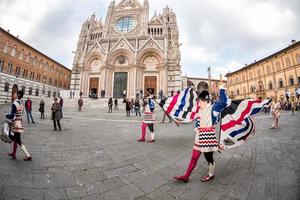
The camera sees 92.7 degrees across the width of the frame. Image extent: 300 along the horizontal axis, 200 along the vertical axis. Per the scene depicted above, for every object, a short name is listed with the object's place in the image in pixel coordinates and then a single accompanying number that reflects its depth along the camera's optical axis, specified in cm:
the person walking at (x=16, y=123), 378
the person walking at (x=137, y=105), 1485
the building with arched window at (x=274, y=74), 2948
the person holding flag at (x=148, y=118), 579
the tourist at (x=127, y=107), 1398
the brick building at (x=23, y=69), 2652
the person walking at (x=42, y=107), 1121
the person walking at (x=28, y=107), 938
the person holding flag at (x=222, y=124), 285
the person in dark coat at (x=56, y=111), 755
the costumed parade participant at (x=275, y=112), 843
